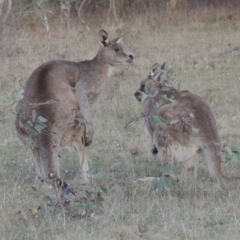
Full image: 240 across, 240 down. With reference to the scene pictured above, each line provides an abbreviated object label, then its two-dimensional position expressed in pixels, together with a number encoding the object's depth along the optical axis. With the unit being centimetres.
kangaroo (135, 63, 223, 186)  1069
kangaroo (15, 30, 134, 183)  1052
